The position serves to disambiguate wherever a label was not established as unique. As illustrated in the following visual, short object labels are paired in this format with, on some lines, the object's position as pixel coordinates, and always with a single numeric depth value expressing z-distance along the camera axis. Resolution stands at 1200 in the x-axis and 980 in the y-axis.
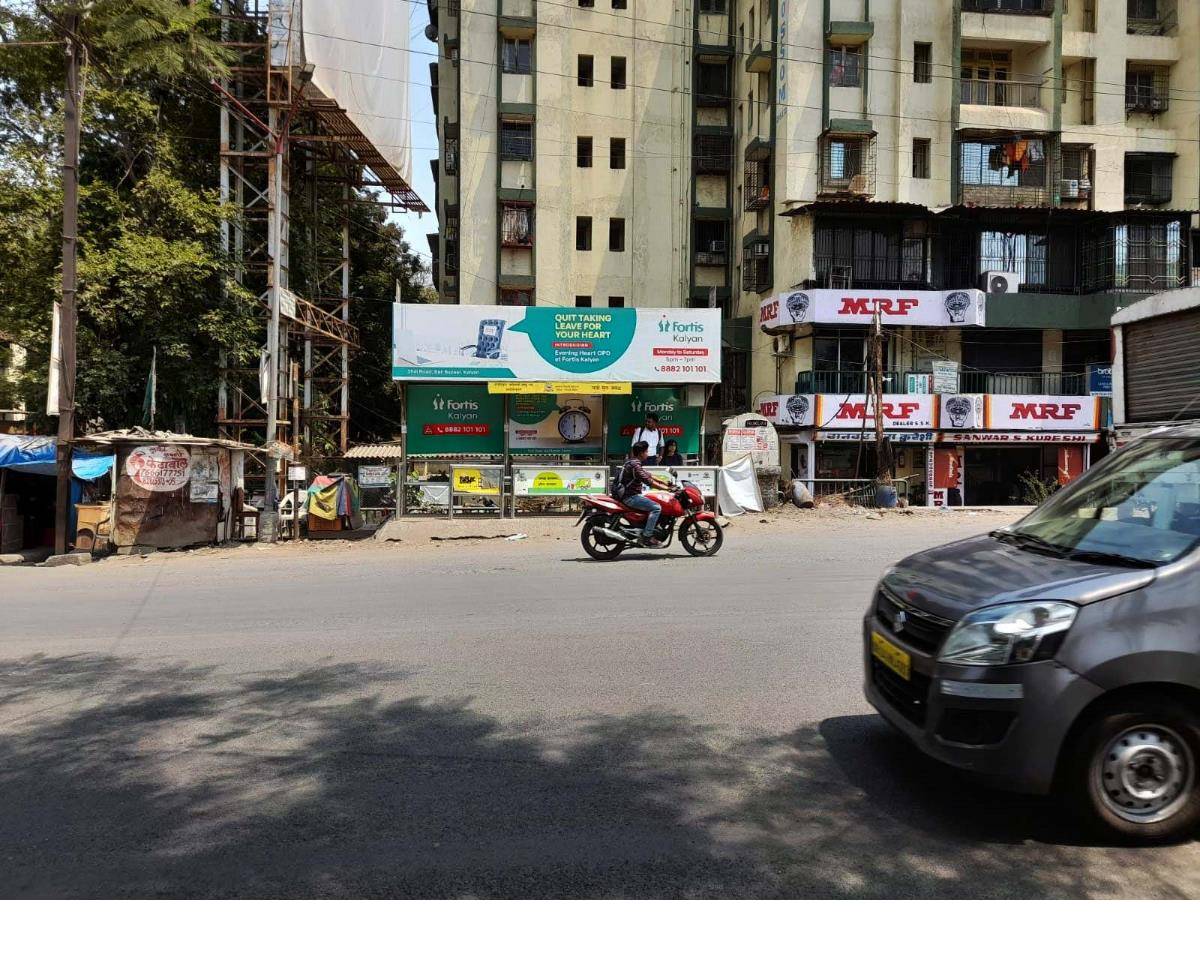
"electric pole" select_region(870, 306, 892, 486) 25.55
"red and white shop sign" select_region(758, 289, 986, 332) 31.19
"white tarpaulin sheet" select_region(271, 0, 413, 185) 24.92
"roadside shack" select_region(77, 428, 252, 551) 16.28
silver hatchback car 3.32
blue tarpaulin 17.25
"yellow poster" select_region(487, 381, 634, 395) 20.67
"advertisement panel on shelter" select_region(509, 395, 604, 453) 22.08
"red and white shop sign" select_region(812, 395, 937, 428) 30.97
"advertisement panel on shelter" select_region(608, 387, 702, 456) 22.56
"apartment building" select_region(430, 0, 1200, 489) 32.25
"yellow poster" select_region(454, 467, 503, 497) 19.30
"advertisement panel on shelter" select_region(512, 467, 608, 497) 19.23
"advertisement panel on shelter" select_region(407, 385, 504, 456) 21.73
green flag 20.39
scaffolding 24.16
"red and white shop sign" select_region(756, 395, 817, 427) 31.04
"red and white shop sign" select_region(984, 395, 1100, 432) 31.55
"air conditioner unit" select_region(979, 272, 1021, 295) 32.25
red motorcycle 12.73
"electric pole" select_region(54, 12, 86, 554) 15.48
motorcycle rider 12.70
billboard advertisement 20.59
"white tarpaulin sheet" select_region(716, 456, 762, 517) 20.14
